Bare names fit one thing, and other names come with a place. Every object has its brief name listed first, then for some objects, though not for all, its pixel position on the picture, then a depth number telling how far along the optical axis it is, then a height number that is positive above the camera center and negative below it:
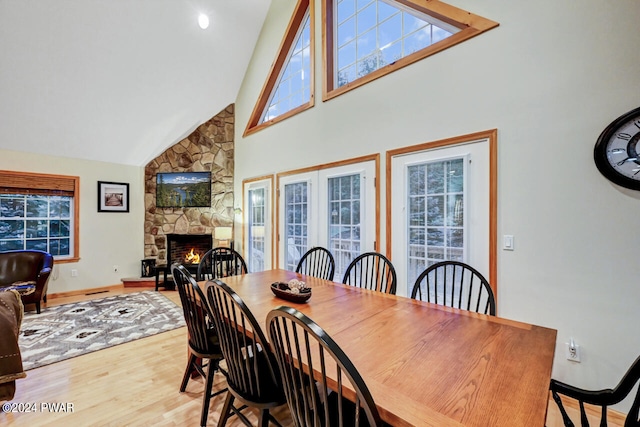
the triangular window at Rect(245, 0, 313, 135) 4.16 +2.29
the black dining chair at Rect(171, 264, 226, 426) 1.68 -0.75
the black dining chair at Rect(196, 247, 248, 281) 2.61 -0.48
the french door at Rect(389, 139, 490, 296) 2.39 +0.05
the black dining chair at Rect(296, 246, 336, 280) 2.76 -0.57
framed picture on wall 4.88 +0.33
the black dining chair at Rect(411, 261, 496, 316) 1.93 -0.68
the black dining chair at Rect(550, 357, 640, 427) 0.84 -0.65
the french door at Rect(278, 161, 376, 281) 3.23 +0.02
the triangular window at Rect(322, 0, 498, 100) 2.63 +2.02
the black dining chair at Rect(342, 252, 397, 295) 2.29 -0.62
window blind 4.03 +0.49
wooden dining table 0.78 -0.56
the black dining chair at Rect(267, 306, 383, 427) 0.75 -0.56
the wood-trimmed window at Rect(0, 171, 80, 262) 4.15 +0.03
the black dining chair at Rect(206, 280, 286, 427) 1.22 -0.74
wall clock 1.78 +0.42
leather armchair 3.59 -0.74
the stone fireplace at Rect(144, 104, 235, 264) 5.36 +0.71
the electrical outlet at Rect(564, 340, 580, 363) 1.97 -1.00
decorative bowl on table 1.73 -0.50
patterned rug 2.66 -1.31
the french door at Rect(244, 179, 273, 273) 4.67 -0.18
